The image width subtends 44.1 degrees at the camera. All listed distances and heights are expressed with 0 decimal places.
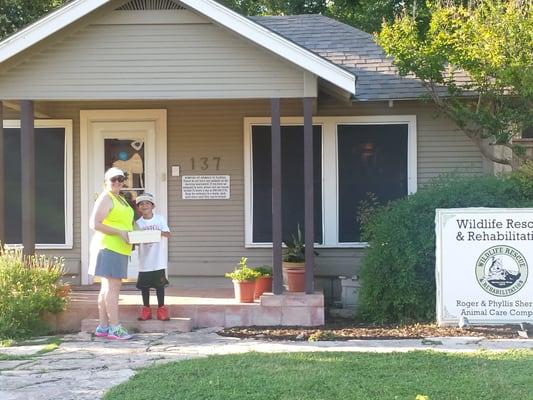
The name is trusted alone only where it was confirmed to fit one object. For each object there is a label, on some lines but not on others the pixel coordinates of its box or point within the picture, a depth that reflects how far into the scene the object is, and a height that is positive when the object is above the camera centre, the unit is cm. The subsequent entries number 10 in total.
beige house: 973 +75
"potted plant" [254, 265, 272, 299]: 843 -87
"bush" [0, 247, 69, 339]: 736 -88
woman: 698 -32
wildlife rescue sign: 754 -61
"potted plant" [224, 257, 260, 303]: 817 -86
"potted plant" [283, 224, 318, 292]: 858 -65
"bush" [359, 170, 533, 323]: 792 -42
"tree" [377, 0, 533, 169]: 838 +198
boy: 749 -45
